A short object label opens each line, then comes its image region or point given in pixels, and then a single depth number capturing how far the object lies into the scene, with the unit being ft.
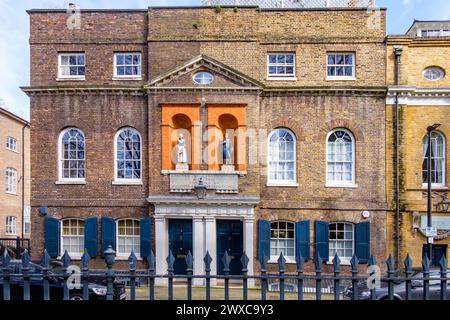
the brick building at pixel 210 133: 52.16
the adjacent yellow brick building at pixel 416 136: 52.80
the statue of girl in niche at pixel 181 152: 52.65
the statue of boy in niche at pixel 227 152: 52.39
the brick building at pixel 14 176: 93.56
